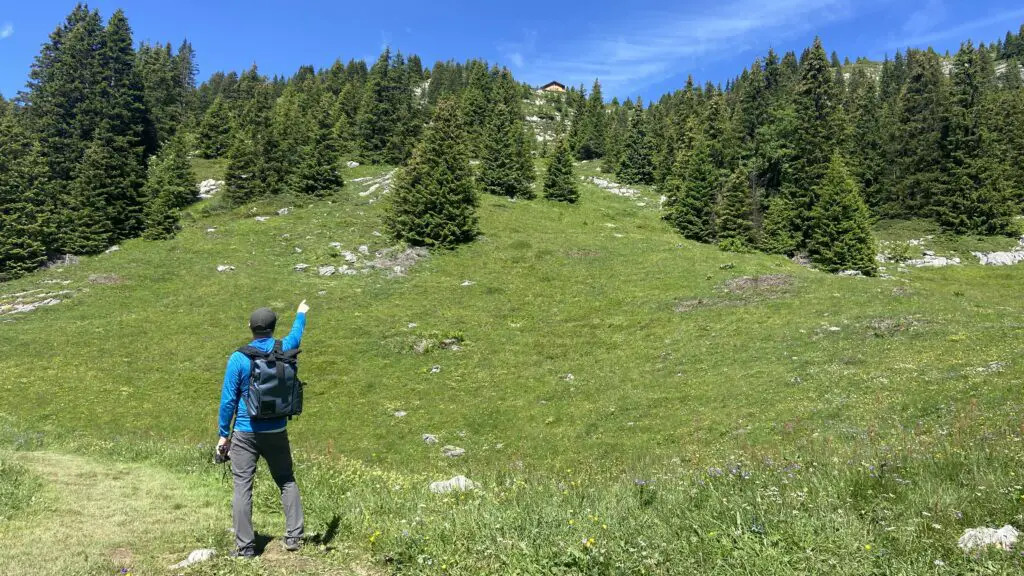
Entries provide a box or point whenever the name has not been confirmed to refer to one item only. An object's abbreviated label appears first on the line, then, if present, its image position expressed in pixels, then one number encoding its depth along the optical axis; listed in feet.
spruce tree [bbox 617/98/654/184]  280.92
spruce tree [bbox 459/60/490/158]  284.20
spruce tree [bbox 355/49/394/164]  252.62
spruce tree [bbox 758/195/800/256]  173.47
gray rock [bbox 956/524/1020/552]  16.08
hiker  23.22
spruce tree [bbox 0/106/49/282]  143.23
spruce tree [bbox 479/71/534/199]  224.53
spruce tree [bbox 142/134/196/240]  170.60
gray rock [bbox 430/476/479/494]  31.17
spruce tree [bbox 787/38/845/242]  181.88
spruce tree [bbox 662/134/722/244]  192.13
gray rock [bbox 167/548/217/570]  22.04
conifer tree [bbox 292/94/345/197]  198.29
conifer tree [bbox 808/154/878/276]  151.64
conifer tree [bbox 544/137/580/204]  230.07
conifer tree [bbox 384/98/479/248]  161.17
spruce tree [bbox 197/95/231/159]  281.13
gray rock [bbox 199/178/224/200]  219.20
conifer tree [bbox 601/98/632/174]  304.09
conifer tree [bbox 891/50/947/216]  200.85
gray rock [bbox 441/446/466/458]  64.59
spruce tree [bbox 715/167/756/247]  179.11
